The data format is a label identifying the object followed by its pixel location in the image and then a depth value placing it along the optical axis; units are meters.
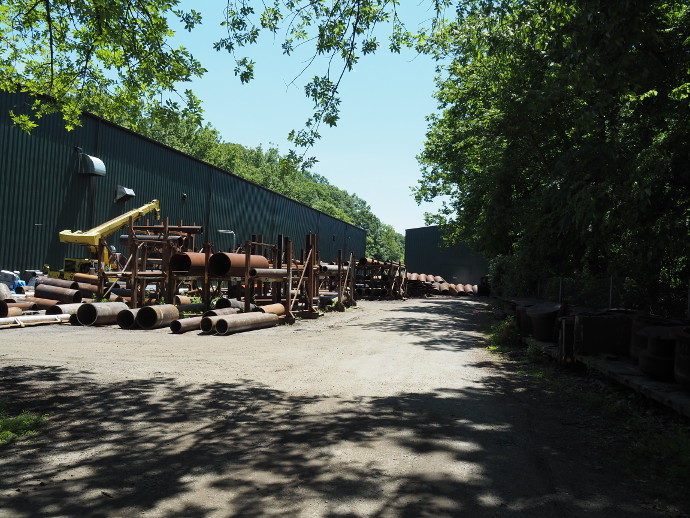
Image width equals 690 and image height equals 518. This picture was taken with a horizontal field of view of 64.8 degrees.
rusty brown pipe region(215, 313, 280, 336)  14.02
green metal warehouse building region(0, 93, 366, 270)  19.69
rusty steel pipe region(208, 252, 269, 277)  16.95
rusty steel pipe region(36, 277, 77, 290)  18.03
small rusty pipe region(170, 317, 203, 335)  13.89
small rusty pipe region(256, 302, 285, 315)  17.02
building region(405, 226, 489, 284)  54.22
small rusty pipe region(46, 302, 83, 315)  15.35
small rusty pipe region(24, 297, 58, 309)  16.44
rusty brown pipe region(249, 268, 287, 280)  16.89
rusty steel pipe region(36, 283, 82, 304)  17.06
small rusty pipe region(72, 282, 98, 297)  18.73
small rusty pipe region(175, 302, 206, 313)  18.02
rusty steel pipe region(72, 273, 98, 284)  19.48
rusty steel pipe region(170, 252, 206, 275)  17.06
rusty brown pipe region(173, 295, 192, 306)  19.01
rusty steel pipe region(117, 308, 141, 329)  14.59
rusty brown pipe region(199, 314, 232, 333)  14.03
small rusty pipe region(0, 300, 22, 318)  14.20
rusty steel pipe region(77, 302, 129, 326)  14.84
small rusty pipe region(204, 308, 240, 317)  14.75
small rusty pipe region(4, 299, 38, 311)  15.51
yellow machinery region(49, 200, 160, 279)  19.81
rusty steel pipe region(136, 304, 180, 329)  14.56
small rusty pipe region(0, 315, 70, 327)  13.71
